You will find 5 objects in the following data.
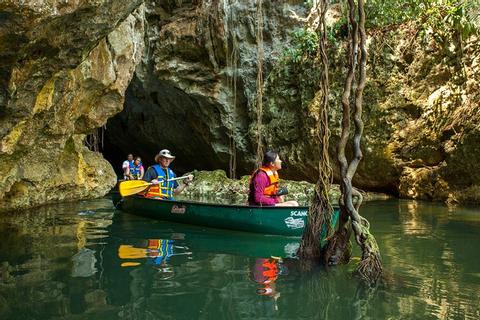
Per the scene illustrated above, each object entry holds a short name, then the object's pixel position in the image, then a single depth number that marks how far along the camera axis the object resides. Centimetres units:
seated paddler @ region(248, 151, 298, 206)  747
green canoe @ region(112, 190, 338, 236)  749
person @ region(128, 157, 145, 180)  1703
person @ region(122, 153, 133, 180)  1636
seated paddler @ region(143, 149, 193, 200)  998
